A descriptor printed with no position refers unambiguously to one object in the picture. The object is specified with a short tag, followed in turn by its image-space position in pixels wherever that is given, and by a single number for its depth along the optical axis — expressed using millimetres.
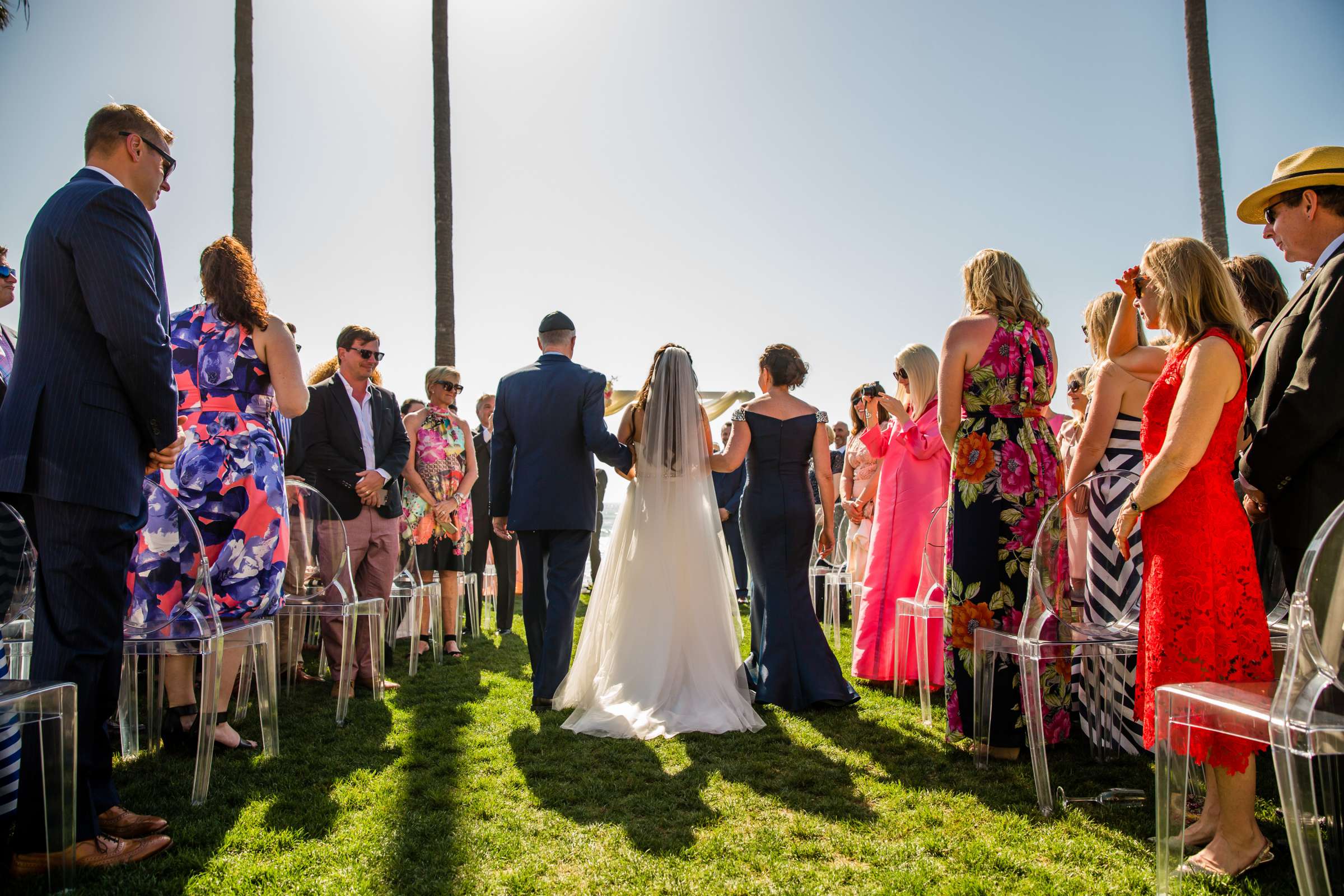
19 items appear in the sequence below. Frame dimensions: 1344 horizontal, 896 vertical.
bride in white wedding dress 4781
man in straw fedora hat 2631
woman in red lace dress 2635
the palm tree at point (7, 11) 8086
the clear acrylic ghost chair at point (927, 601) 4730
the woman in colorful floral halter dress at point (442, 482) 7203
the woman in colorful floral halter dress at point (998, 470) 3955
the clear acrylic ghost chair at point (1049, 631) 3303
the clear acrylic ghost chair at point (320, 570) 4523
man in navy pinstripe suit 2598
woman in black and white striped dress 3826
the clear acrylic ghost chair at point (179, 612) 3322
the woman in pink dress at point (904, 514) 5805
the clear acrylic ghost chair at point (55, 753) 2348
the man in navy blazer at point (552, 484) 5312
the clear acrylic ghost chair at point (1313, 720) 1975
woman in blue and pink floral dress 3771
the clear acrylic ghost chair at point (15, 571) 2641
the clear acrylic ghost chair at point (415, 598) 6578
